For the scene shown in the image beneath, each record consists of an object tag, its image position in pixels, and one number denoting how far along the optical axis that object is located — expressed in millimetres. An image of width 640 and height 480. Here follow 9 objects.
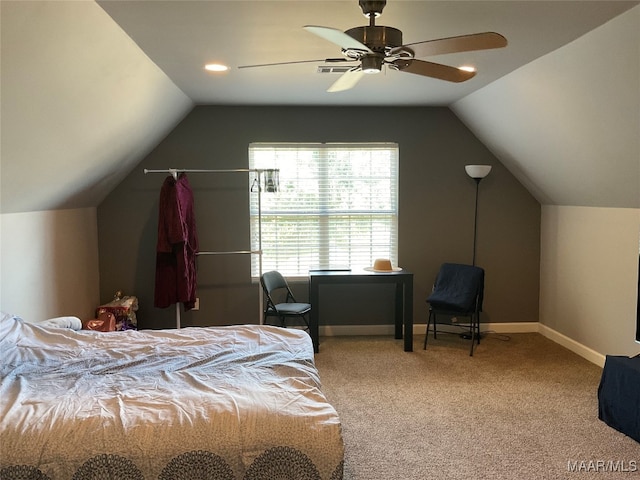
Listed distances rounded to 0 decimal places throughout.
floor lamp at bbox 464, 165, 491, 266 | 4883
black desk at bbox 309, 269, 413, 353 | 4668
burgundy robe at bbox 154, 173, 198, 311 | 4379
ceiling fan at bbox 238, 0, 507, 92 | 2113
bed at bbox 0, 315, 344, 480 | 1858
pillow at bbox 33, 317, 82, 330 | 3223
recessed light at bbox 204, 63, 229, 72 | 3450
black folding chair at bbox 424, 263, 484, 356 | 4605
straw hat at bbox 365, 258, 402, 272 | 4828
